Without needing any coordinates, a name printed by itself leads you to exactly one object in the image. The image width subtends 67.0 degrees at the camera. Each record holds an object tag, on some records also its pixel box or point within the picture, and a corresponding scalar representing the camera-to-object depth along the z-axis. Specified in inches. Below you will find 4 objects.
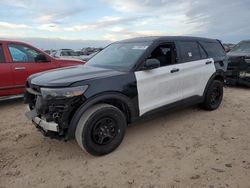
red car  184.6
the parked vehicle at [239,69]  237.5
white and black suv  100.5
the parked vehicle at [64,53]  479.8
